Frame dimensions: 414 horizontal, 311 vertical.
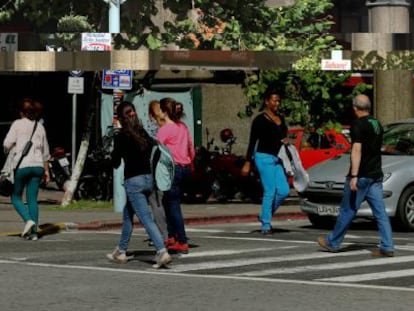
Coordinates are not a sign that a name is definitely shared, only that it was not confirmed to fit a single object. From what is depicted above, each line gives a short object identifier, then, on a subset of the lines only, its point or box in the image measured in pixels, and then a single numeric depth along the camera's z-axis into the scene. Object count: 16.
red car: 28.97
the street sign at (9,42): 26.81
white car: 19.00
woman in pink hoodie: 15.73
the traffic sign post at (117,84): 22.16
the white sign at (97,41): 22.33
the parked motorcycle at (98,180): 26.16
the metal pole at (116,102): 22.33
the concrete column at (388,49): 27.36
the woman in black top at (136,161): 14.13
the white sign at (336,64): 25.99
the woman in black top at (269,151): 17.78
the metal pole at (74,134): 29.66
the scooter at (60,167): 29.22
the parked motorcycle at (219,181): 25.75
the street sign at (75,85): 28.11
